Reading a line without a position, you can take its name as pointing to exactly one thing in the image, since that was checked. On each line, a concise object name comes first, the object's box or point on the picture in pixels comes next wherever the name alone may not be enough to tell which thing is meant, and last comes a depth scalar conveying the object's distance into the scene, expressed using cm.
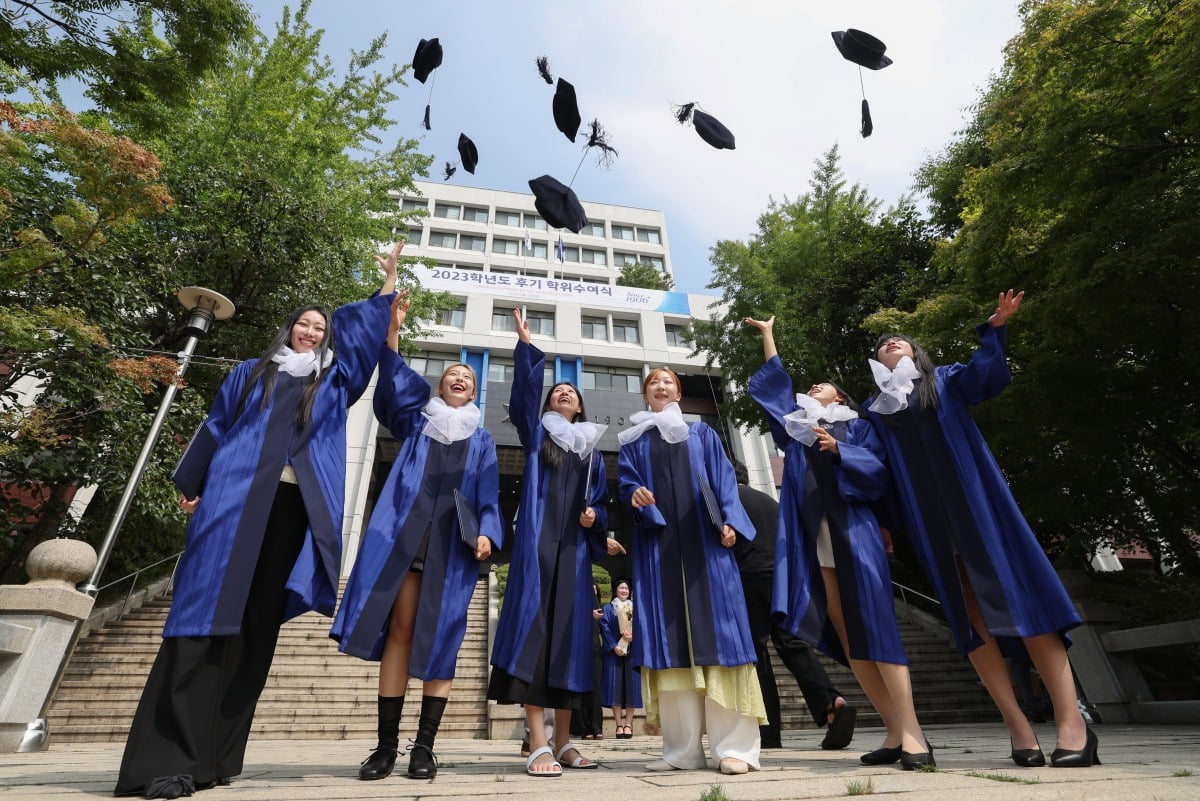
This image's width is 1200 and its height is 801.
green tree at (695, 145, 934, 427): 1376
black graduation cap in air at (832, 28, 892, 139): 492
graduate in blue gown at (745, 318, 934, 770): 297
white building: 2289
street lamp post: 673
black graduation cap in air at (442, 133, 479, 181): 517
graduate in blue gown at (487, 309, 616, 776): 315
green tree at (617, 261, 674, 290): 3222
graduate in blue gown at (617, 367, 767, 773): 296
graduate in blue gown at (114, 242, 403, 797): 230
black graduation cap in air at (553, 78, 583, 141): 472
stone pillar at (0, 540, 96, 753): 543
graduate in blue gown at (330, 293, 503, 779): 299
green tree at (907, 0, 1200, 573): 625
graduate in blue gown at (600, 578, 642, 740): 763
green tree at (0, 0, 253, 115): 491
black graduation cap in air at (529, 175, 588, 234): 484
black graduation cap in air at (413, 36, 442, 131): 507
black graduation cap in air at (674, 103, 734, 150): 516
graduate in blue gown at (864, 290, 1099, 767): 279
